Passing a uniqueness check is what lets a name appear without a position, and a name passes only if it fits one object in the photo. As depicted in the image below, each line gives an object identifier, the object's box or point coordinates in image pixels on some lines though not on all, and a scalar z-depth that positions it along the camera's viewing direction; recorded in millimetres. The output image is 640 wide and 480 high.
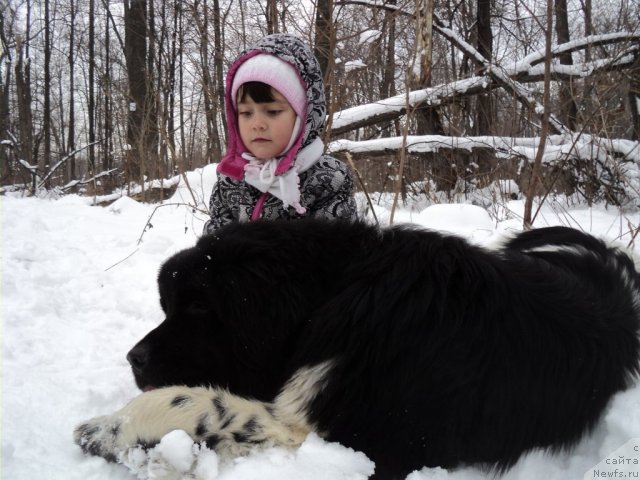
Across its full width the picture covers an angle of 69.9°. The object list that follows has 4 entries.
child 2689
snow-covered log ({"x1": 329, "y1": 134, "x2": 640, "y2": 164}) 5656
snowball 1253
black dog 1294
